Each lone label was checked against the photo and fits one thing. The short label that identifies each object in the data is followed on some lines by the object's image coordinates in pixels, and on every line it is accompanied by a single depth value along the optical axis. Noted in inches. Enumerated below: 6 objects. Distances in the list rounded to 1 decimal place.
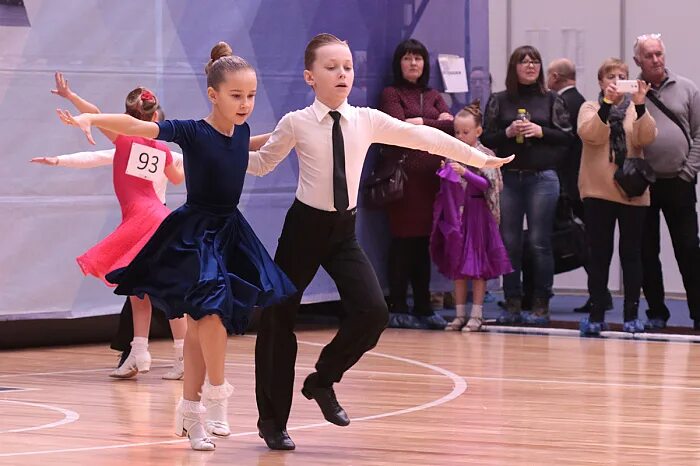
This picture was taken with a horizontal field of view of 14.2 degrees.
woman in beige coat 688.9
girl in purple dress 730.7
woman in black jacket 727.7
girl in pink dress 555.0
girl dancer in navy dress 389.8
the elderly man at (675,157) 694.2
